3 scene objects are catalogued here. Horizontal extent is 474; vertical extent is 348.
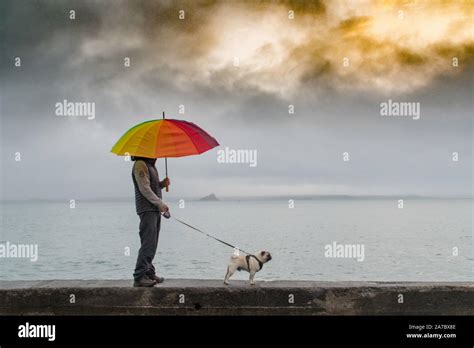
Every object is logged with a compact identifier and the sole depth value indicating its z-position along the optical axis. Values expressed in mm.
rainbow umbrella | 6609
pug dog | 6715
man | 6621
